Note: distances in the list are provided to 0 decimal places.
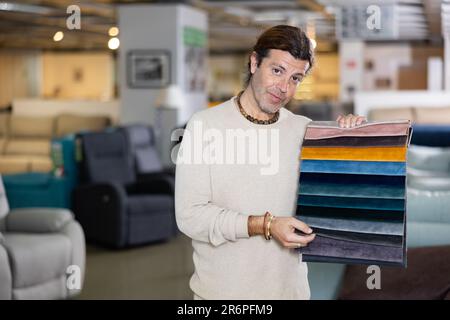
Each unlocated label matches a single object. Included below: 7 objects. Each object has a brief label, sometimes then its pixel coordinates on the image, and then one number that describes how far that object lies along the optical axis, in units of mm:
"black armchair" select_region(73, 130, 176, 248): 6969
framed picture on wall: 11094
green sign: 11312
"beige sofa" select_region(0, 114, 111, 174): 11652
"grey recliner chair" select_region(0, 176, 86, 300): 4660
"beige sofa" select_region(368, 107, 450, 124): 11531
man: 1884
